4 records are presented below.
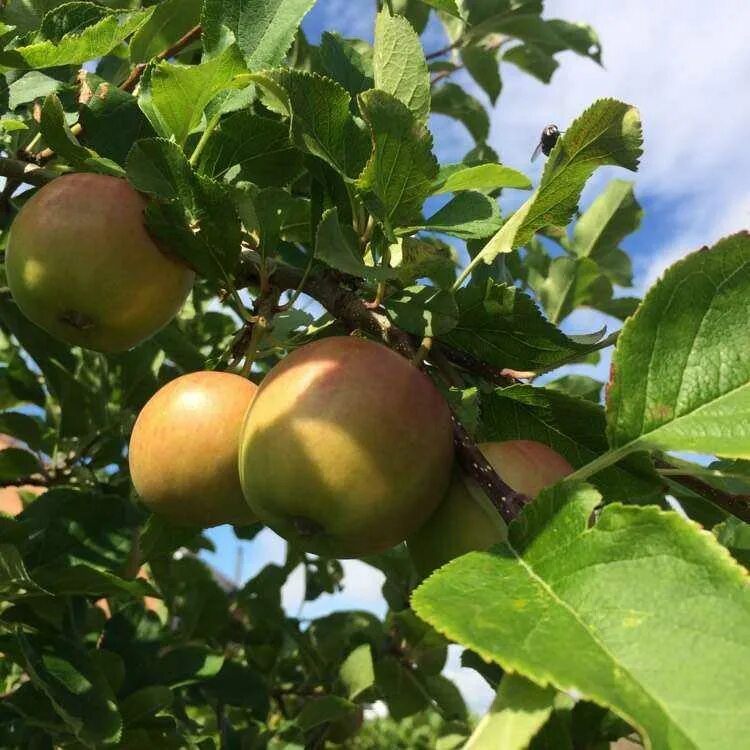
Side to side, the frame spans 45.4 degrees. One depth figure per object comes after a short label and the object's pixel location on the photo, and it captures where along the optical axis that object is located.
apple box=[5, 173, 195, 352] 0.33
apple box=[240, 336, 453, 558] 0.26
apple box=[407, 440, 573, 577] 0.27
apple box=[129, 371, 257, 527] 0.30
